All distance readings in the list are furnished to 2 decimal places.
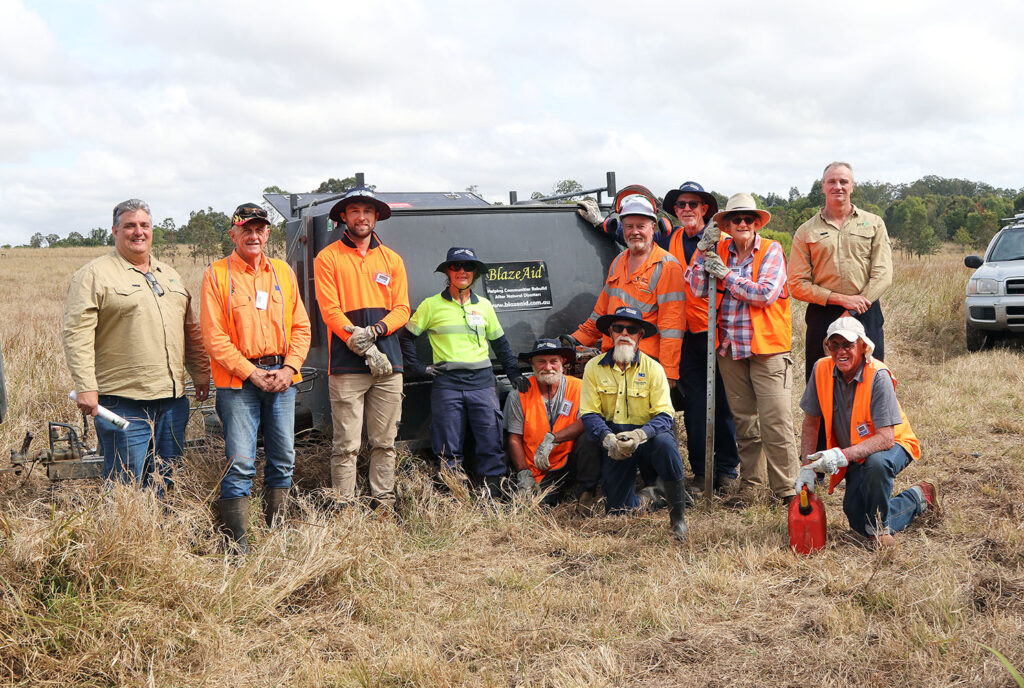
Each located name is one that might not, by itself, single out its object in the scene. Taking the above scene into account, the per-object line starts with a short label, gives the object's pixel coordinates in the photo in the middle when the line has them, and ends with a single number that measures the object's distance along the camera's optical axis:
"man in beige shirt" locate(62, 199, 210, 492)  4.68
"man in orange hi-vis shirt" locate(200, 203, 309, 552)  5.01
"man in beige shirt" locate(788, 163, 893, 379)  6.17
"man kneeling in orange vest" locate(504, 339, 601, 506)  6.20
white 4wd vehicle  11.32
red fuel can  4.98
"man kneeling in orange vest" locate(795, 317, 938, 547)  5.04
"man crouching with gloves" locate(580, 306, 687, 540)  5.76
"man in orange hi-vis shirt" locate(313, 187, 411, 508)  5.62
